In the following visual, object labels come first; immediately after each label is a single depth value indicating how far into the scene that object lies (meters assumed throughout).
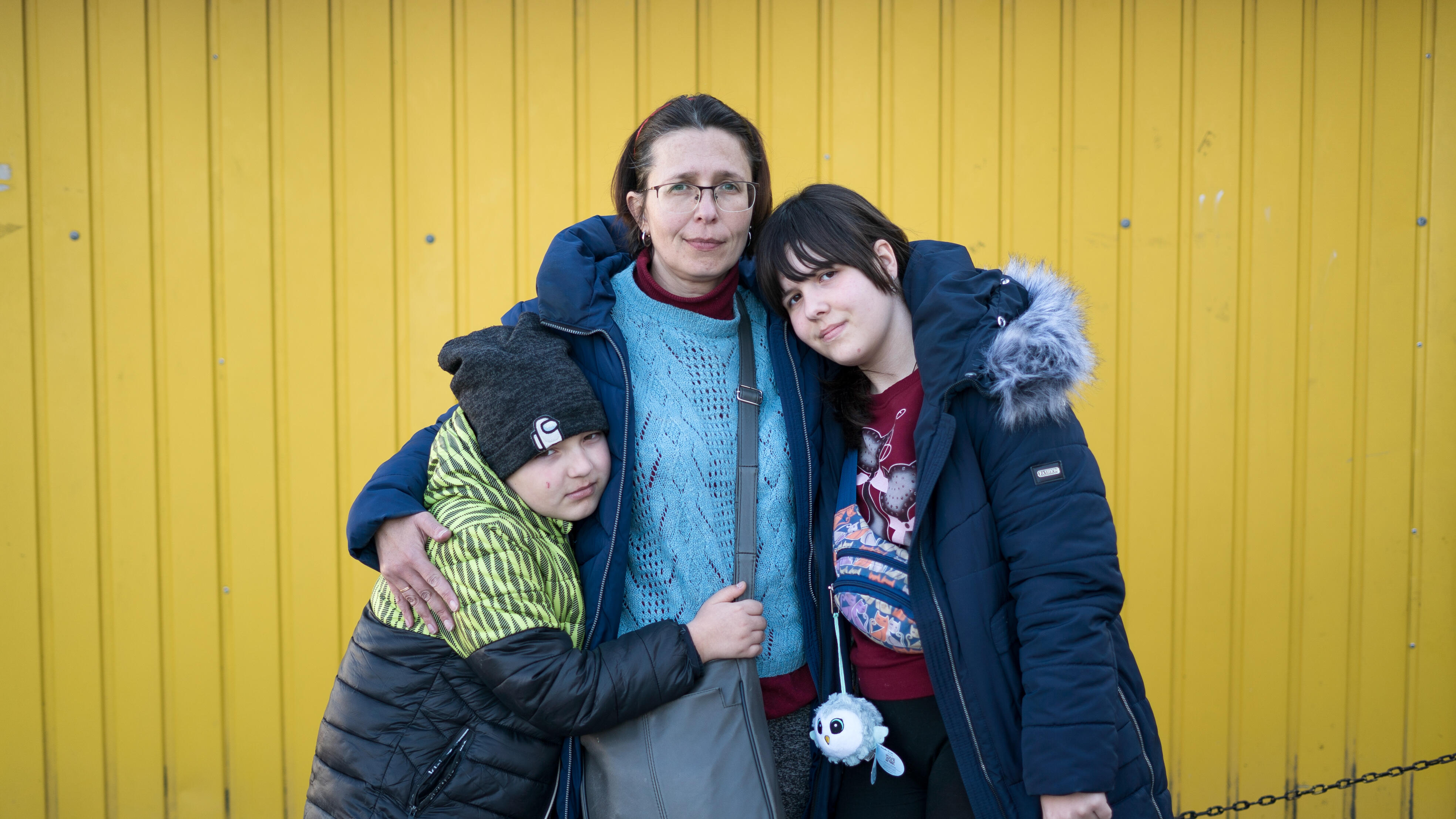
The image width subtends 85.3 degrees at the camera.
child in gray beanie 1.49
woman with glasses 1.71
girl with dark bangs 1.49
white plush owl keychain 1.69
